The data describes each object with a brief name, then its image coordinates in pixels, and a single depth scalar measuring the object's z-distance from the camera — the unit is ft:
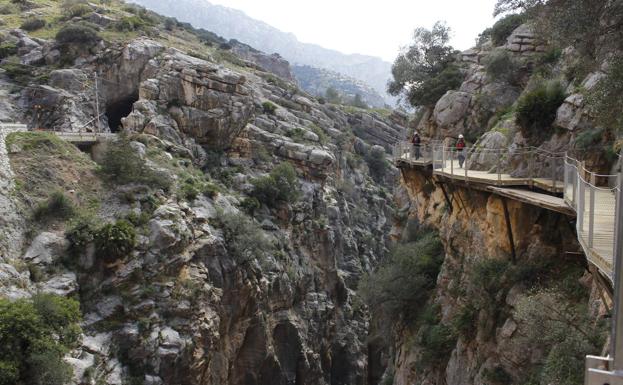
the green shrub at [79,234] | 67.97
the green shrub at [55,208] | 69.67
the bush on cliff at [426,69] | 94.58
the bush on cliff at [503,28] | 86.31
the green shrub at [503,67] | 72.84
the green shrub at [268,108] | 156.66
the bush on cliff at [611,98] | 29.01
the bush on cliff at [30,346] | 49.14
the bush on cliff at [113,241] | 69.67
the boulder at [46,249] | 63.98
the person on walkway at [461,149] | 57.08
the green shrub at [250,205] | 112.37
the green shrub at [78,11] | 161.25
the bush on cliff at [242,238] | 93.45
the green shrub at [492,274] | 41.30
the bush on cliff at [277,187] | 119.14
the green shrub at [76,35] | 135.95
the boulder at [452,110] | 79.20
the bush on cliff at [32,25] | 152.66
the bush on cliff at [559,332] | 24.86
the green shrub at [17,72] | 123.44
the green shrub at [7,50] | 132.87
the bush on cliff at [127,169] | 85.40
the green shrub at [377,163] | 232.73
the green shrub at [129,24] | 152.56
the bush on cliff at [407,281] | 65.77
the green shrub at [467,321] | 45.44
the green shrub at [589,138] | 37.91
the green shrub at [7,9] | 172.76
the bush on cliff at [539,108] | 46.47
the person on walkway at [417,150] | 72.67
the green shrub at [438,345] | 51.62
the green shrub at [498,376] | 36.09
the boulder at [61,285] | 61.29
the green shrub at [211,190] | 100.37
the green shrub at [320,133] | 166.85
